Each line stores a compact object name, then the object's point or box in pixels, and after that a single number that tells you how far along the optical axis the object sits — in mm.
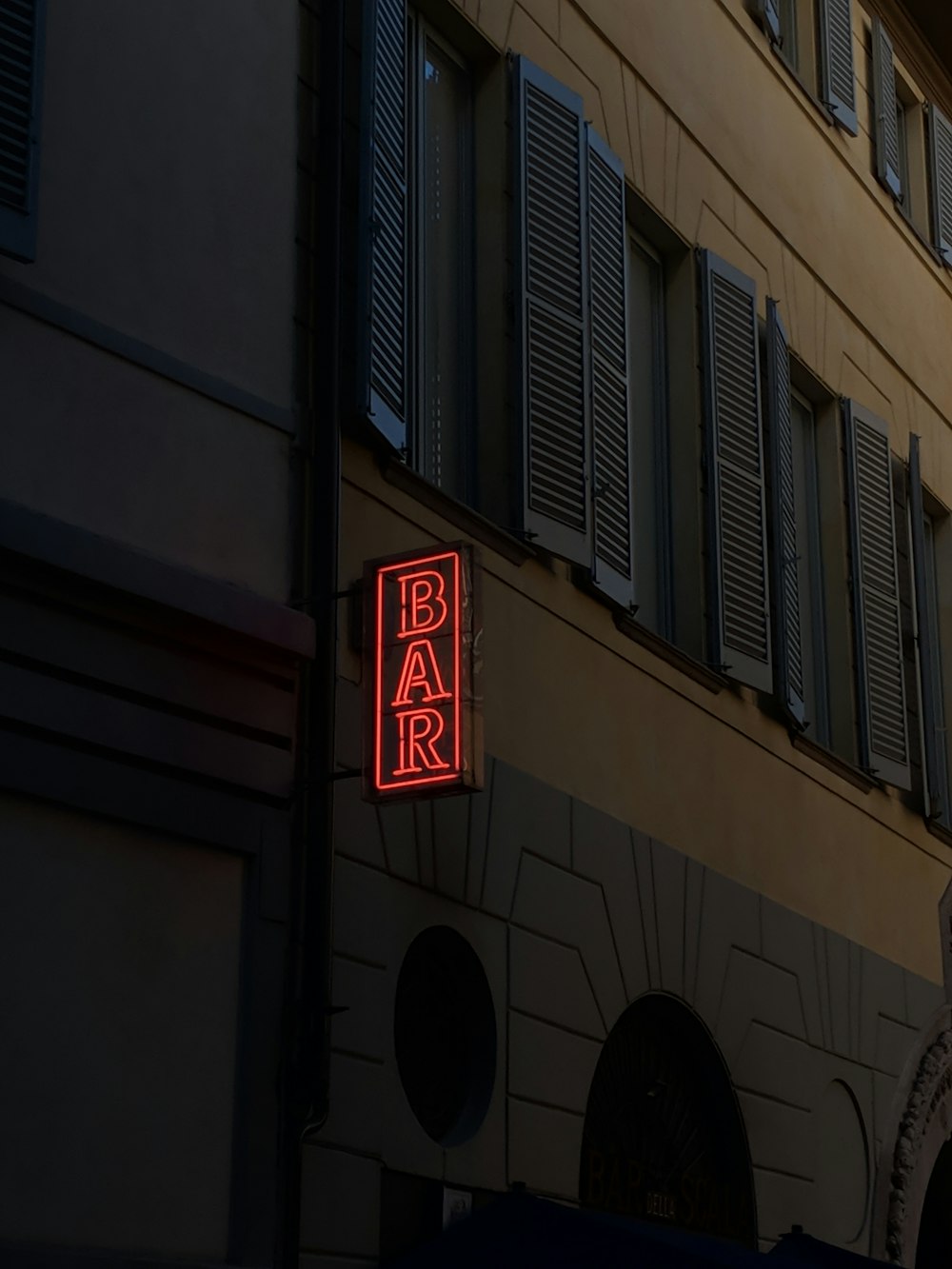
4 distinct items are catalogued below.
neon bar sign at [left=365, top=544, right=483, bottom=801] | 7215
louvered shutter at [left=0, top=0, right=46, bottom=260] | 6590
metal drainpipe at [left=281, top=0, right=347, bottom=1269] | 7078
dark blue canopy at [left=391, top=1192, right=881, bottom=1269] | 7395
